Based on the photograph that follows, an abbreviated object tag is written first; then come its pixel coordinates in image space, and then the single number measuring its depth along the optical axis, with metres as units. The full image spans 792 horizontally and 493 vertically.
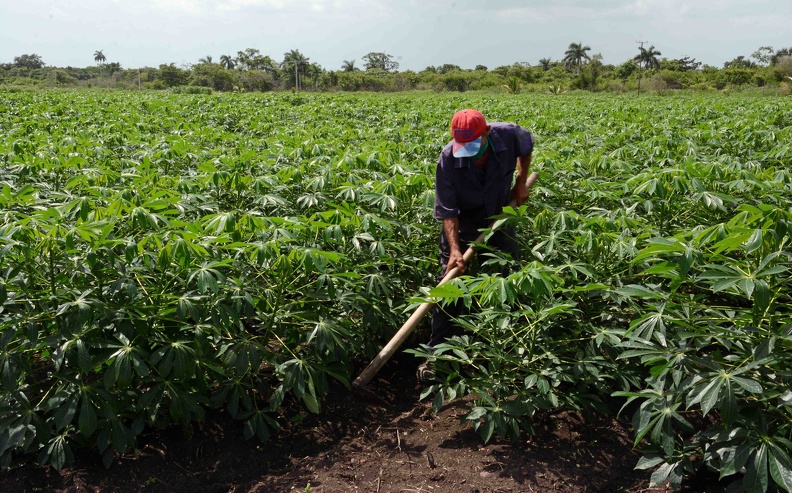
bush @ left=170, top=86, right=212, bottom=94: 31.44
